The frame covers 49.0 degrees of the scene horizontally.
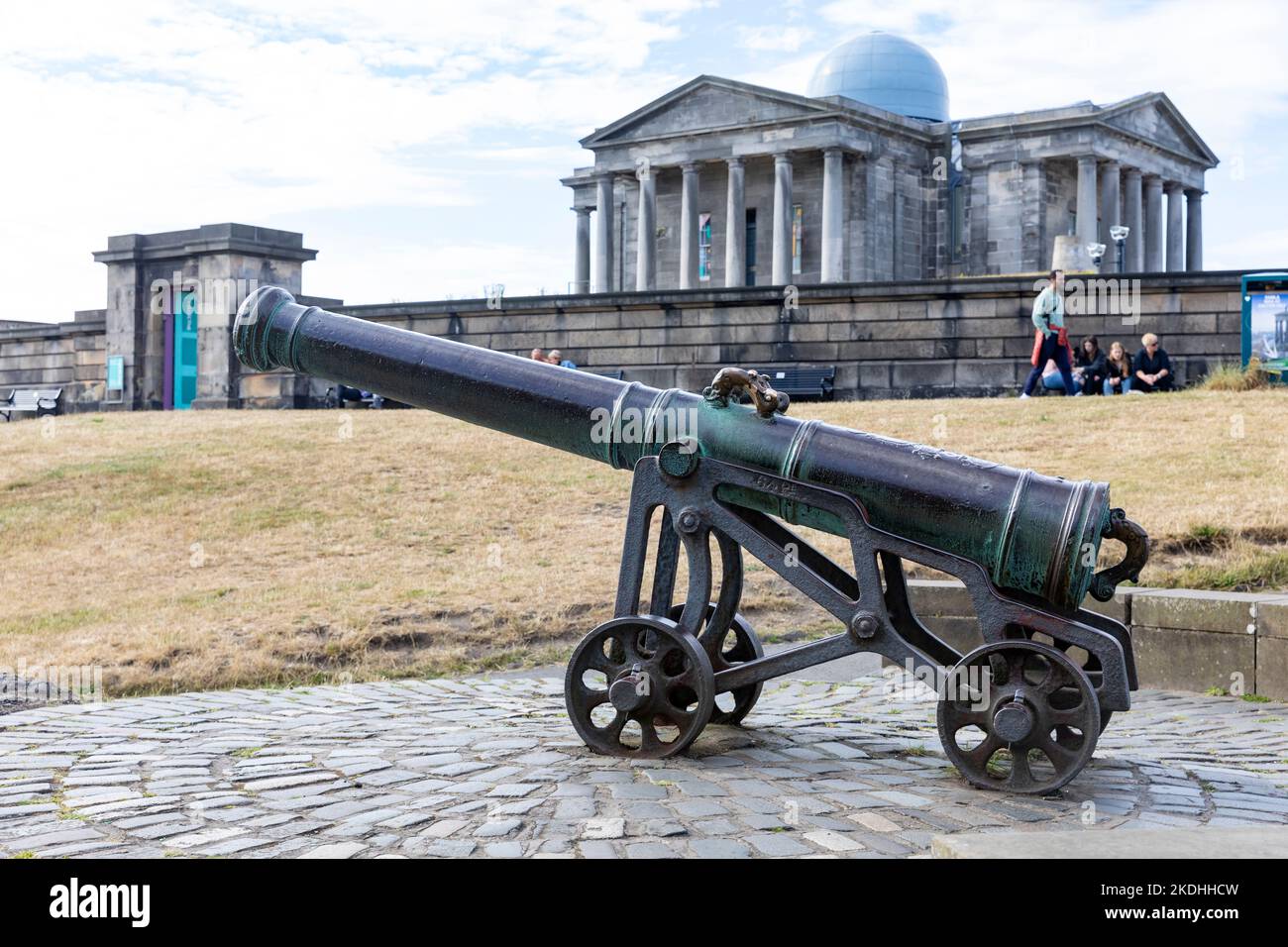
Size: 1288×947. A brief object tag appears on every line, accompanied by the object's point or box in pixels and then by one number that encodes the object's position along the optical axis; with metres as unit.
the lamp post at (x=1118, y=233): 39.16
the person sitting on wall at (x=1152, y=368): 20.55
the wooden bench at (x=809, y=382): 26.06
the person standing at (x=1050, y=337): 20.17
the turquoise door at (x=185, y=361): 30.44
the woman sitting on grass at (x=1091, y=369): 21.47
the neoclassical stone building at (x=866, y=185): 46.59
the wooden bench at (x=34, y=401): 32.56
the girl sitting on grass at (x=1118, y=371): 21.03
